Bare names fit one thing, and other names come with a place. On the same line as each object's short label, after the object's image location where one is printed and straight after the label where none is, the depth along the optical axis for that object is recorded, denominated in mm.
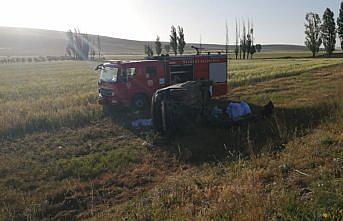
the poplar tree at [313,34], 75062
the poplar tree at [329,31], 72938
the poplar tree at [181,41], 87938
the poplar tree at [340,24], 70188
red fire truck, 15047
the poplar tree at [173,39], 88438
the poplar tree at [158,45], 90331
